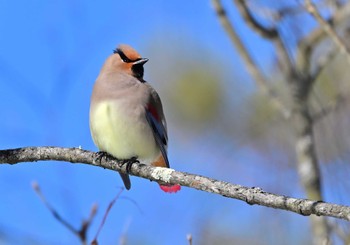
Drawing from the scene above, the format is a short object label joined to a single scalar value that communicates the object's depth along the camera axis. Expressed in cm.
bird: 985
